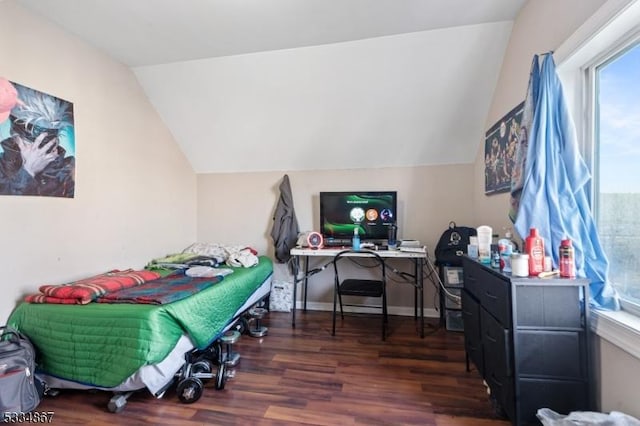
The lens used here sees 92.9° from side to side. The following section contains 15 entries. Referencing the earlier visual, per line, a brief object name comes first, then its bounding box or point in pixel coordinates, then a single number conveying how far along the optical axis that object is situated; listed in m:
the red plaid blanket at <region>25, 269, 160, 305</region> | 1.92
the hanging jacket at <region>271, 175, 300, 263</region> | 3.51
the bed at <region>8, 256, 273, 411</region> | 1.71
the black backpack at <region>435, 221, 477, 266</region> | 2.88
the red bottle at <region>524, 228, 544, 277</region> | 1.48
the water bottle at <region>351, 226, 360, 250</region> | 3.14
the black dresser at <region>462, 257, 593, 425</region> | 1.37
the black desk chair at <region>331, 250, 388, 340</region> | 2.74
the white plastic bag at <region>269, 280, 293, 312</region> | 3.58
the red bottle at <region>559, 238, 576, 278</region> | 1.40
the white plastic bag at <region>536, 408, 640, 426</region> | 1.14
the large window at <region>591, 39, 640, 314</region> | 1.37
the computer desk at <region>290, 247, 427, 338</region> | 2.87
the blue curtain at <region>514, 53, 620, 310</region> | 1.48
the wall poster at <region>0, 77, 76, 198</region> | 1.93
